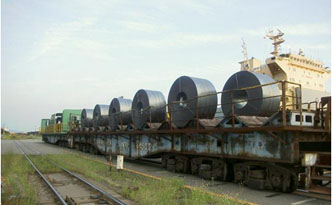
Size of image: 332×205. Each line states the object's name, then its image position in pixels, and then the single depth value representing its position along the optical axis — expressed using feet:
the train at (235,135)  24.71
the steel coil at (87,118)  77.81
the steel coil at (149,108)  46.98
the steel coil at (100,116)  67.10
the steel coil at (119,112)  57.31
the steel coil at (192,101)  35.65
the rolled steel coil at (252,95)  29.50
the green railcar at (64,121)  93.97
